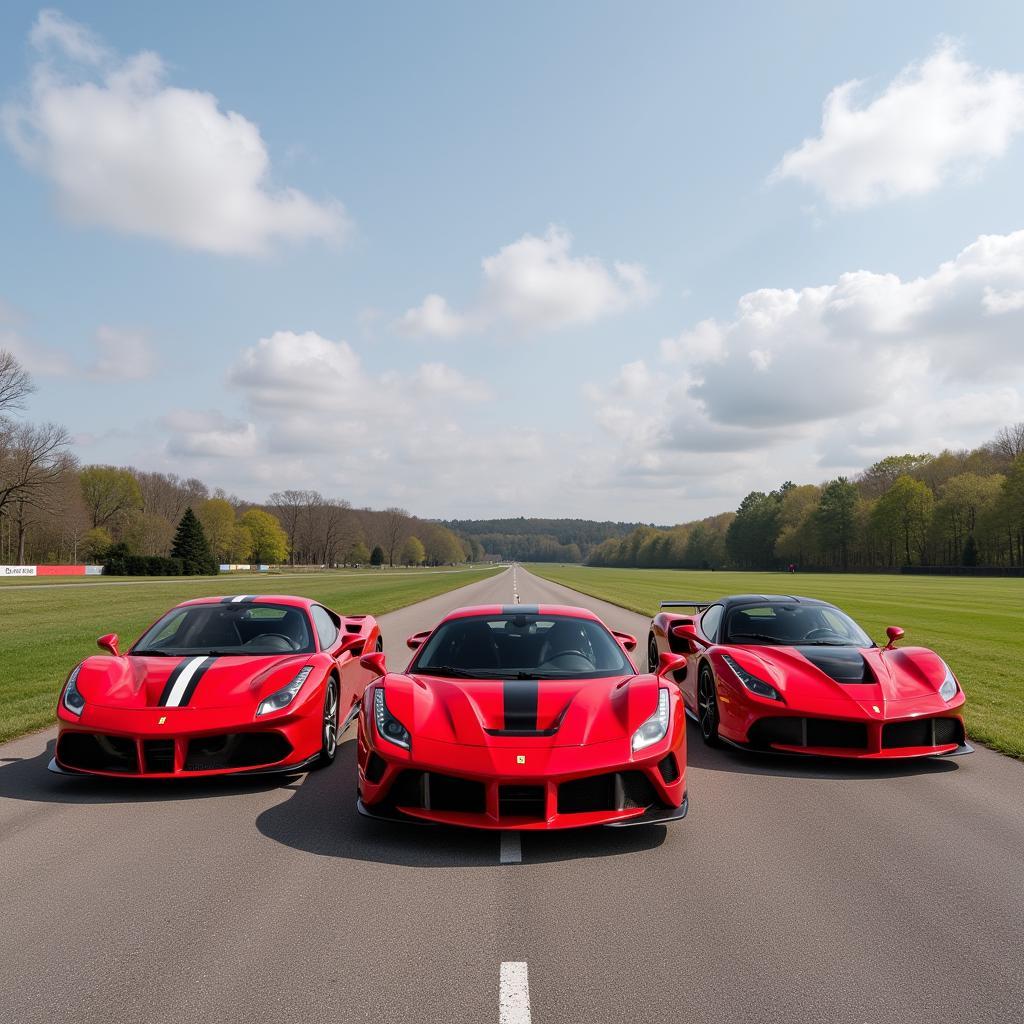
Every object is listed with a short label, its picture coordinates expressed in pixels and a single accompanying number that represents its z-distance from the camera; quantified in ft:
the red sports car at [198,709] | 17.95
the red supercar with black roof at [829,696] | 20.58
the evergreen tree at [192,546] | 251.80
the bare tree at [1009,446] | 293.43
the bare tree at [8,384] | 185.47
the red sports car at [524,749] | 13.97
